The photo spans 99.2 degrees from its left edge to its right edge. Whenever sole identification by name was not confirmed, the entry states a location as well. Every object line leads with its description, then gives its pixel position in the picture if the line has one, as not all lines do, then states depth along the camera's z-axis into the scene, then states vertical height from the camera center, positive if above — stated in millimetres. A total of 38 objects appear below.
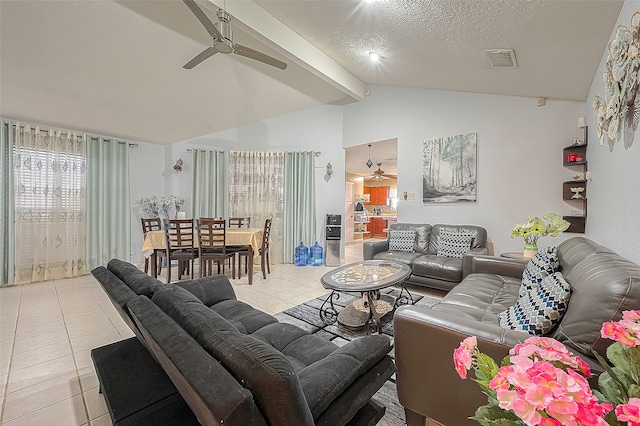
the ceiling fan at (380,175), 7227 +1185
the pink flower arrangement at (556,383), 451 -325
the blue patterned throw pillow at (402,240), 4232 -486
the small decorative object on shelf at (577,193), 3107 +201
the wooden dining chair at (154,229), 4062 -381
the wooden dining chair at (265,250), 4345 -681
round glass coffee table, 2369 -664
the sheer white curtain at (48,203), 3916 +48
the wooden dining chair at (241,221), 5311 -270
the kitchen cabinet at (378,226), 10047 -637
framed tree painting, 4117 +635
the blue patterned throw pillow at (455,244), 3709 -475
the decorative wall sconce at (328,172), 5754 +773
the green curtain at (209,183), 5520 +495
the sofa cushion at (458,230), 3783 -354
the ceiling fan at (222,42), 2105 +1452
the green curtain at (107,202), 4535 +79
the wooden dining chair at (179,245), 3893 -550
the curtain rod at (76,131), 3848 +1194
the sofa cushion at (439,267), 3295 -731
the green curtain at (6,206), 3748 +0
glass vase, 3018 -444
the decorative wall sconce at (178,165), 5504 +856
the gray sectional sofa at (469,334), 1029 -550
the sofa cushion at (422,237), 4223 -435
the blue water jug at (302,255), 5500 -950
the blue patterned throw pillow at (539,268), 1908 -432
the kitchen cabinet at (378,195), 10977 +563
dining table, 4023 -530
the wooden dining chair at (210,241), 3898 -488
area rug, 1554 -1116
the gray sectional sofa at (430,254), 3359 -656
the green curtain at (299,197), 5707 +236
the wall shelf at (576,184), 3088 +304
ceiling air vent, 2580 +1513
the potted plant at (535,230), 2866 -210
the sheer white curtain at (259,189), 5700 +400
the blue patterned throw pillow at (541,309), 1277 -498
